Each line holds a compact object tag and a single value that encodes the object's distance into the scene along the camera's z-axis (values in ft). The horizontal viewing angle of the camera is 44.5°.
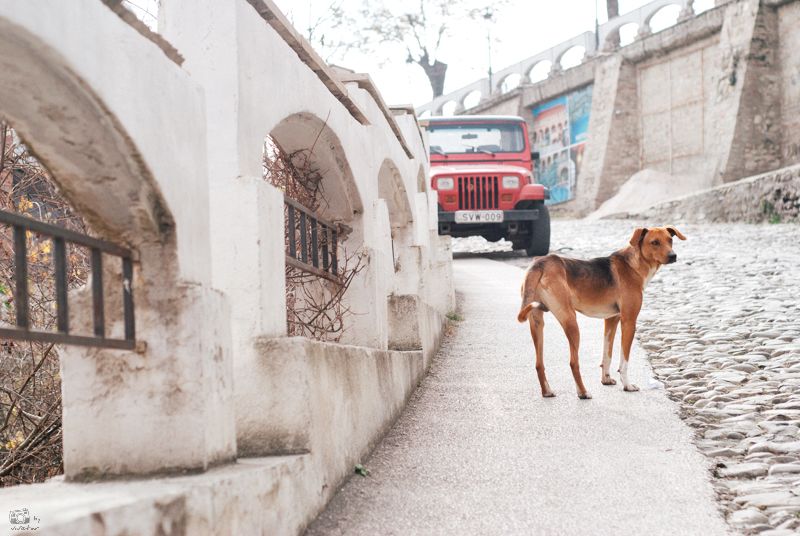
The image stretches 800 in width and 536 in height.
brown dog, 21.12
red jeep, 54.70
